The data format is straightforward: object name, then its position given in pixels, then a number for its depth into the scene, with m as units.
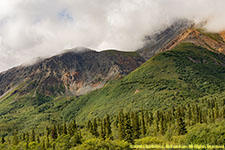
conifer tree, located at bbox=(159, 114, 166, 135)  141.07
